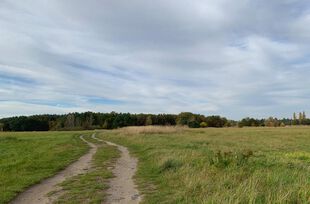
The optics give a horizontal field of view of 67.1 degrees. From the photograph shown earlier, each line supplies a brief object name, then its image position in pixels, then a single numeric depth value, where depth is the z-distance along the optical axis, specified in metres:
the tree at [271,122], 105.42
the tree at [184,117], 93.90
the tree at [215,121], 100.25
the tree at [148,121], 91.50
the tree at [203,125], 93.76
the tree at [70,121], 93.13
